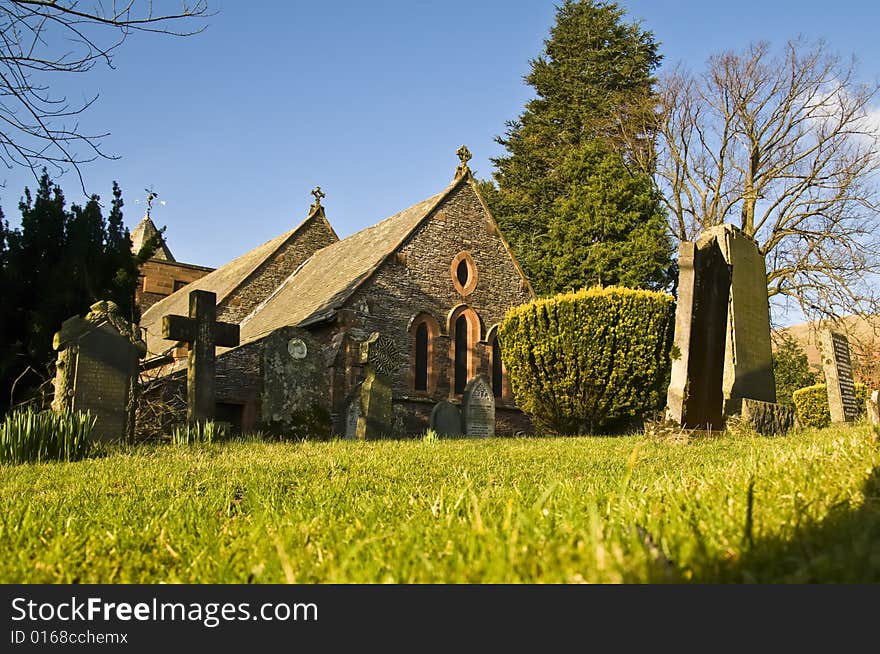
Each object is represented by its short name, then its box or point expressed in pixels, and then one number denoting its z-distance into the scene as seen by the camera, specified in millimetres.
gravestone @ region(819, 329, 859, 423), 13070
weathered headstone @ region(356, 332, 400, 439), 12398
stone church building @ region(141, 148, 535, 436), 18234
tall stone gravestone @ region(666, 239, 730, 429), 9930
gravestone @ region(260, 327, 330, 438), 12117
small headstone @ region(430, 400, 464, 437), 15258
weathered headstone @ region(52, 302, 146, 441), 9430
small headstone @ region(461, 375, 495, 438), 15916
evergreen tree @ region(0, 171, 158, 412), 13547
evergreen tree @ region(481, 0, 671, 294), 26312
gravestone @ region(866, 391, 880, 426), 10694
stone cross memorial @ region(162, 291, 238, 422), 11359
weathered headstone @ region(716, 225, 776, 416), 10750
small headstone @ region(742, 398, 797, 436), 10195
